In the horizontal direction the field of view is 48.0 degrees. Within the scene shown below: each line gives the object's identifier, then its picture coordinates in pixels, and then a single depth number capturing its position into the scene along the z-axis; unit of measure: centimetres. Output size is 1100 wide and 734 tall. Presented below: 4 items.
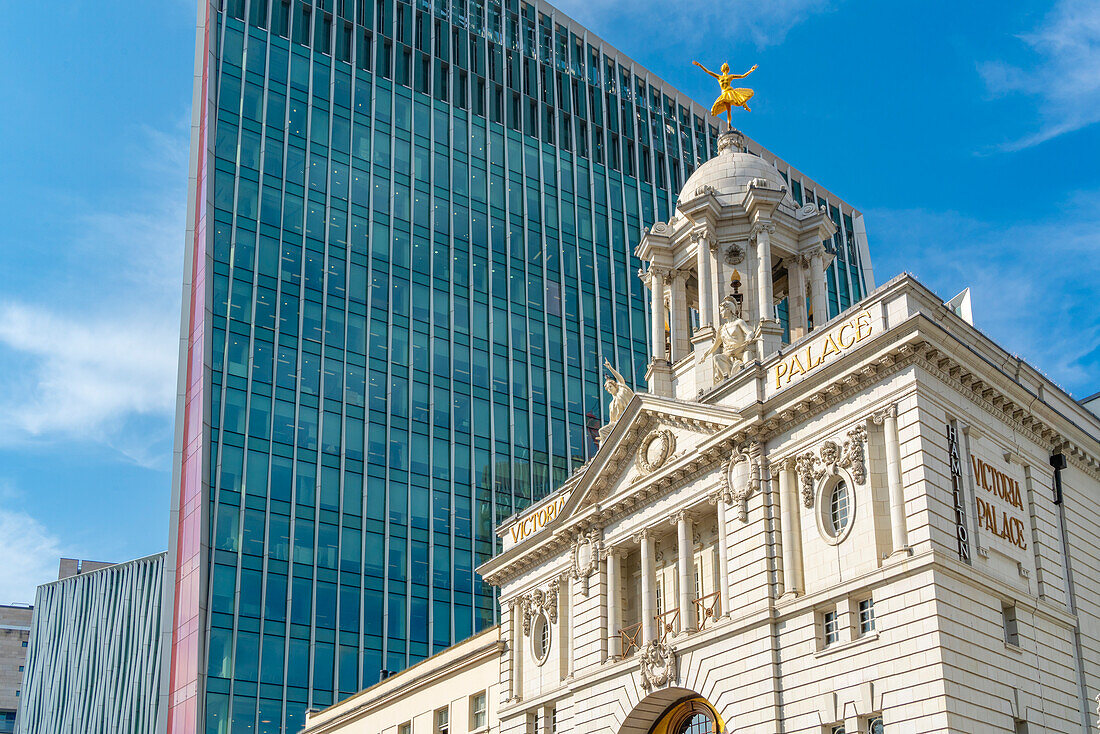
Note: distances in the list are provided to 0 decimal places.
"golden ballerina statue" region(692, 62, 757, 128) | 5634
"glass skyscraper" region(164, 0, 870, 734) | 7662
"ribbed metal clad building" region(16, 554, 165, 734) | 12275
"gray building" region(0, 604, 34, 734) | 16438
